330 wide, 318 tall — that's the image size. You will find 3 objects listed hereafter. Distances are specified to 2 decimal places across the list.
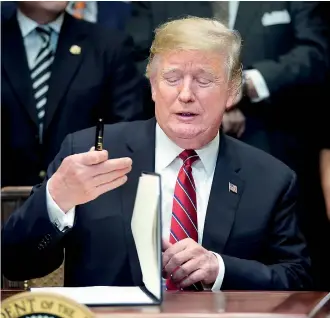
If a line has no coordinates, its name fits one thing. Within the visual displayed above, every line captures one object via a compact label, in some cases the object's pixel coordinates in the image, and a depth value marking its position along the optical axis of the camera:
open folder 2.10
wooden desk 2.06
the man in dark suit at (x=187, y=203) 2.42
